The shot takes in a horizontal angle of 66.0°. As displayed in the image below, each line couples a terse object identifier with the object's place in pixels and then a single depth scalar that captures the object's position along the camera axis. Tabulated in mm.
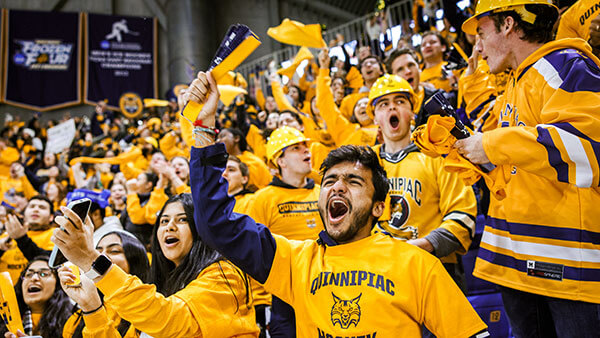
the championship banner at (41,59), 17984
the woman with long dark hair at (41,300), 3432
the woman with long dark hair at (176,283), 1981
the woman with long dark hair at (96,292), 2316
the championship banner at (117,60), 18953
